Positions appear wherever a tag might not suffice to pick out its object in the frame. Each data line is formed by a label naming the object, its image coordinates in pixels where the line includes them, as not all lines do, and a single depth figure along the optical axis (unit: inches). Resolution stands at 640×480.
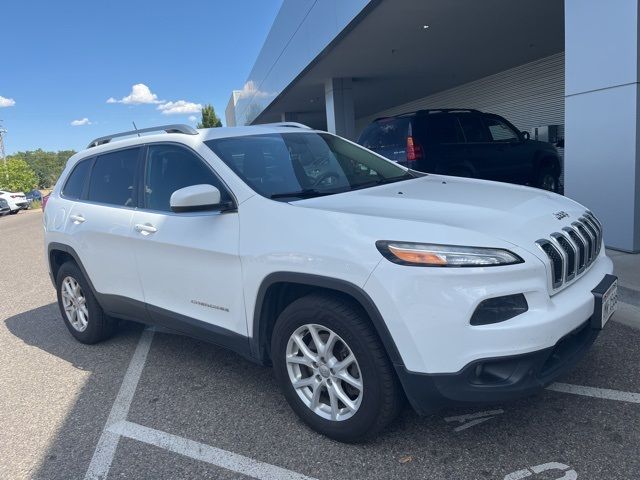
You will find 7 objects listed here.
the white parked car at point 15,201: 1135.0
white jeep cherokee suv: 94.5
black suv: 323.3
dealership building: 225.5
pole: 1607.9
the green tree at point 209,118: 3713.1
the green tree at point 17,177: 1609.3
